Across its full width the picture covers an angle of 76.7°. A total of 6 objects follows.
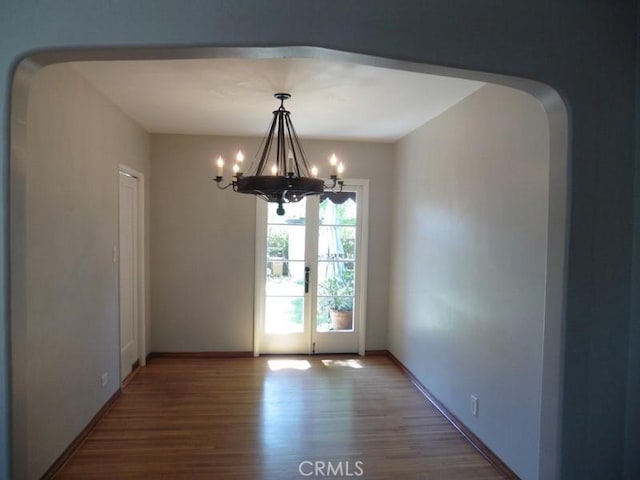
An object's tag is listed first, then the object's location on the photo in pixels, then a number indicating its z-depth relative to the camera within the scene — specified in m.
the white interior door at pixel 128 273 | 3.91
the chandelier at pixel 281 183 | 2.38
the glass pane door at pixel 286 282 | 4.77
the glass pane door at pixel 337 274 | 4.84
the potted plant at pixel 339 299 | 4.88
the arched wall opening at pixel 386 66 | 1.53
